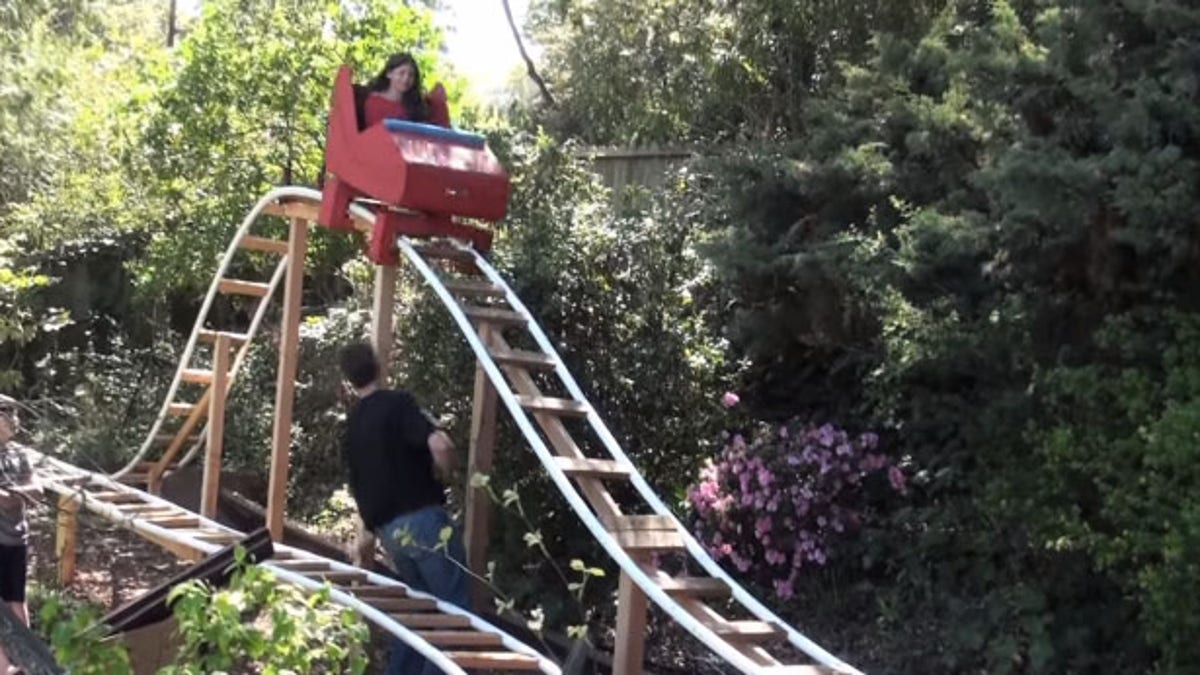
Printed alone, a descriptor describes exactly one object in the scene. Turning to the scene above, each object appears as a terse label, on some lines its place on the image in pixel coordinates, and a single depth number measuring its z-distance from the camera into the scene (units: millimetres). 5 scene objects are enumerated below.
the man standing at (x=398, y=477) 5770
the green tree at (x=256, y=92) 10570
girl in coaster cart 7277
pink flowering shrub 6824
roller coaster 5281
